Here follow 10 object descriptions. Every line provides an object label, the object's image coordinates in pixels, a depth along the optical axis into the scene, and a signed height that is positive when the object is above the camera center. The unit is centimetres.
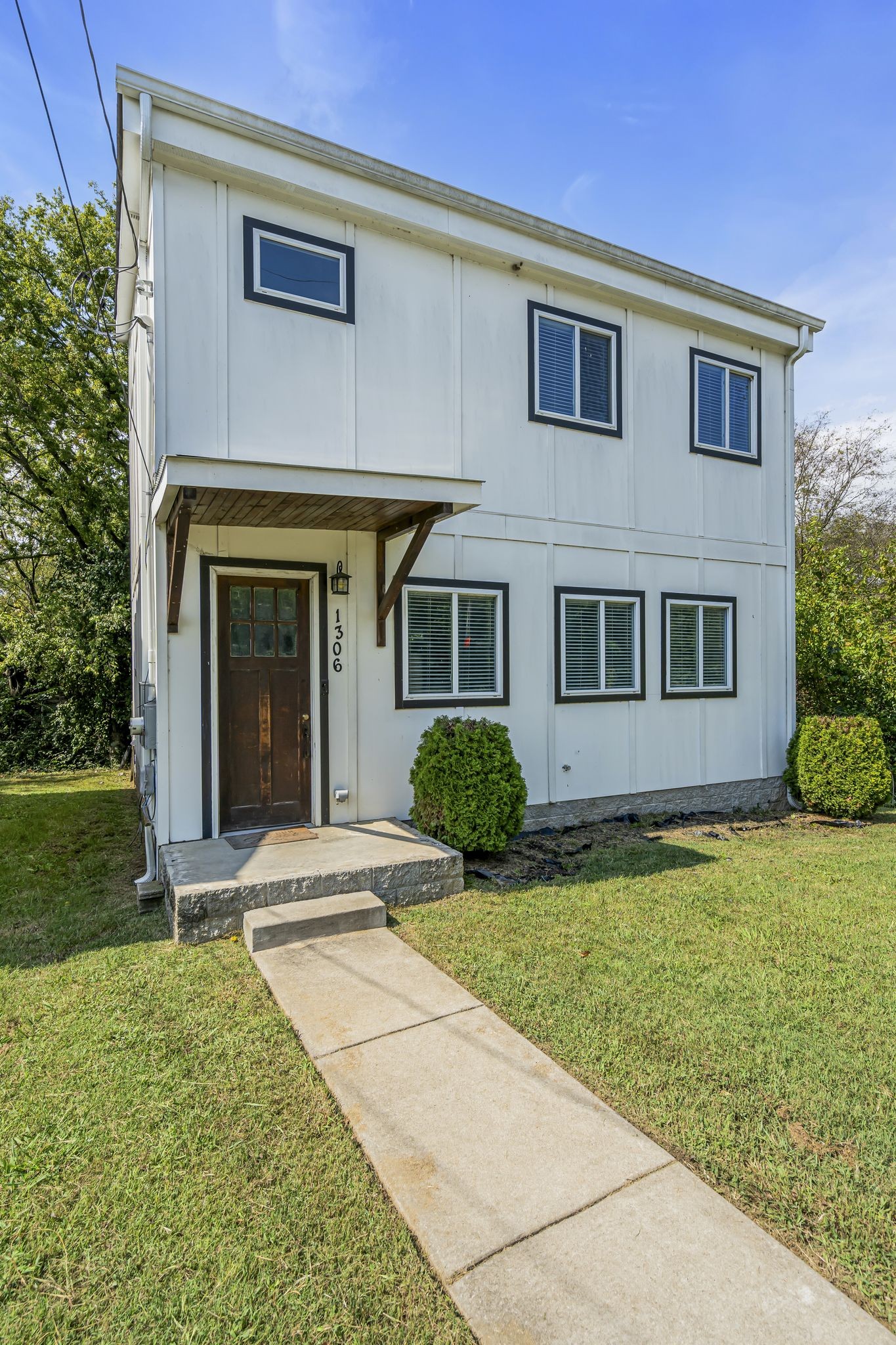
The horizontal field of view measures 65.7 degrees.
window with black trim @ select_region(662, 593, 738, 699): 832 +35
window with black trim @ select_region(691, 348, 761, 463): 849 +336
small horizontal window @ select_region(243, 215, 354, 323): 568 +345
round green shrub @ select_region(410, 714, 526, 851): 580 -95
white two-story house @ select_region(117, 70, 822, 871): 547 +181
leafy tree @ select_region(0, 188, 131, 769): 1255 +408
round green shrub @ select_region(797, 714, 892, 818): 825 -114
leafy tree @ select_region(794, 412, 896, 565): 1872 +534
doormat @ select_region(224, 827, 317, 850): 546 -131
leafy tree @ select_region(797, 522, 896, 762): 963 +28
